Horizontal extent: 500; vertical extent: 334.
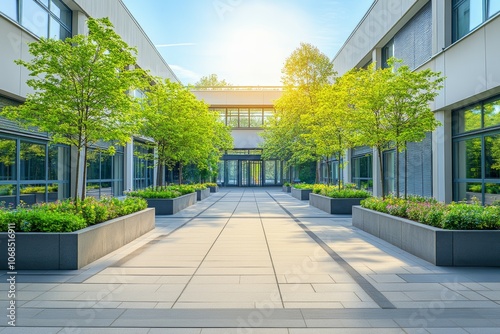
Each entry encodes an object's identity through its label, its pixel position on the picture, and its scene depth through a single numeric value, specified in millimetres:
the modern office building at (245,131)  48031
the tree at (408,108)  12087
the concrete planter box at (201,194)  26834
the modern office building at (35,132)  13469
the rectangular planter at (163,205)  17078
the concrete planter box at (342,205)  17391
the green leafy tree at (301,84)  28375
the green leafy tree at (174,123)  18141
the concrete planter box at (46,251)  7191
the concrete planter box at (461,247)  7461
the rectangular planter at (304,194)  26953
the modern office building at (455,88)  13180
